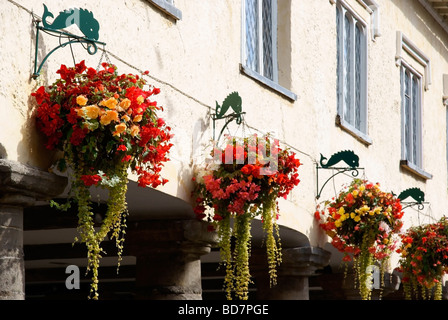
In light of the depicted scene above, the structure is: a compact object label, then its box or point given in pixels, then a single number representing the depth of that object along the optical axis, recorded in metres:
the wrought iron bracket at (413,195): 11.13
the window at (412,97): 12.30
